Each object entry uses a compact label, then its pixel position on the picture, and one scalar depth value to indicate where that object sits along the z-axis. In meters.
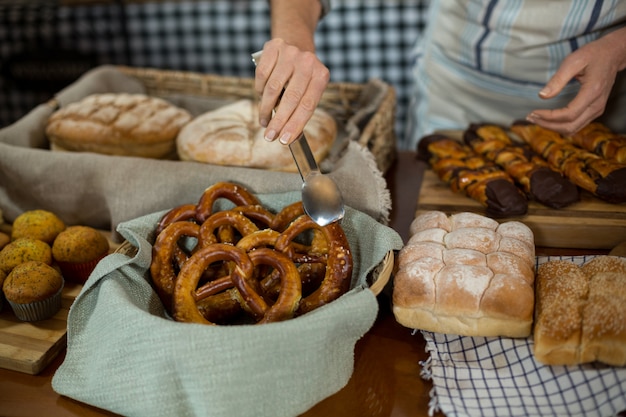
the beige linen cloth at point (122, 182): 1.54
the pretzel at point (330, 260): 1.19
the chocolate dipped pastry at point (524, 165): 1.55
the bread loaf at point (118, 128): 1.88
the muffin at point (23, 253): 1.37
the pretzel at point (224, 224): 1.33
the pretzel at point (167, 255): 1.28
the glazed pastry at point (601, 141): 1.63
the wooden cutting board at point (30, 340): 1.20
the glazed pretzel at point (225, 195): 1.44
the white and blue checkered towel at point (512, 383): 1.03
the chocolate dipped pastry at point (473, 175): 1.52
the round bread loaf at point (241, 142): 1.70
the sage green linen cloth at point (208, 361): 1.00
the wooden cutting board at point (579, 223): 1.46
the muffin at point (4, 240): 1.48
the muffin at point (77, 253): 1.43
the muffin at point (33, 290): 1.27
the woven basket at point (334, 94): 1.85
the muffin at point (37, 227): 1.50
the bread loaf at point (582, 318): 1.04
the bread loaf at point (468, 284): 1.13
